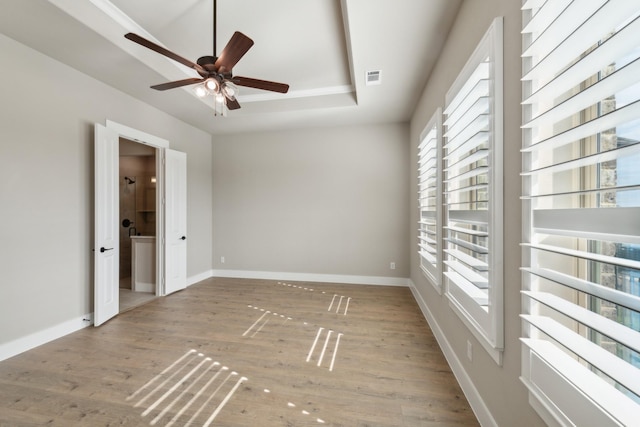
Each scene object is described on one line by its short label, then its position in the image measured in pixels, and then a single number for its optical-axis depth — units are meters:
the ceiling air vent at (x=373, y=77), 3.01
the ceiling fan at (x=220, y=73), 1.99
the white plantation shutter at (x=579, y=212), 0.73
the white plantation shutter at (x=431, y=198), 2.58
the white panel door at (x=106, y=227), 3.10
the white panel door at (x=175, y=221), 4.22
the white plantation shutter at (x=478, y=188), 1.38
